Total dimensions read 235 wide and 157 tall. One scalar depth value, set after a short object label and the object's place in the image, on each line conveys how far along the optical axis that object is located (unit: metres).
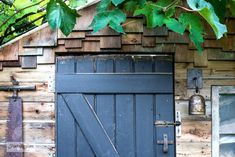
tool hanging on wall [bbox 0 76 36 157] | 3.34
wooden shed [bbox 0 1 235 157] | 3.32
